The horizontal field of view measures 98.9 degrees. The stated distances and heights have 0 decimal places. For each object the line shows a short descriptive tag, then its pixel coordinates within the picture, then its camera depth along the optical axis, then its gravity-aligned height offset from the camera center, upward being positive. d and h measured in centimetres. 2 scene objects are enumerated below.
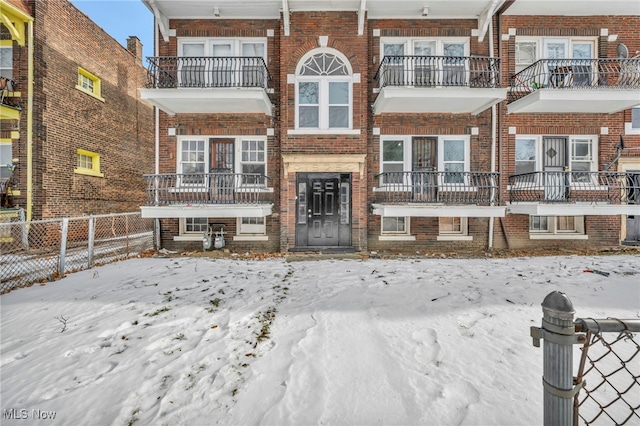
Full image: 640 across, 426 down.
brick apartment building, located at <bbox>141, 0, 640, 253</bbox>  954 +318
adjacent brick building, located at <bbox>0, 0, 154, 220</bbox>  996 +402
